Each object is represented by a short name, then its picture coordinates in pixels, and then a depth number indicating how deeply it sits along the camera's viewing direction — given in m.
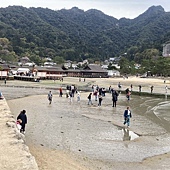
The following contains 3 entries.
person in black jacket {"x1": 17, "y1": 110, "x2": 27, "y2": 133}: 10.15
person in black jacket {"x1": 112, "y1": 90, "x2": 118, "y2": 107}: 20.42
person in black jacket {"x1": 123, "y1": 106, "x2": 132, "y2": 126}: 12.85
